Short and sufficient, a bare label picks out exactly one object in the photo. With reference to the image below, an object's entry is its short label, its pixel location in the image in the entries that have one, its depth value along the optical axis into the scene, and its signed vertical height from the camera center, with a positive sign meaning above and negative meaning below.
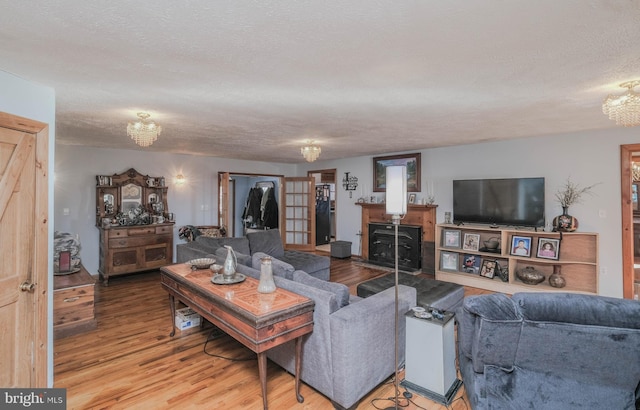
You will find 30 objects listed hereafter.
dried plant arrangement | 4.21 +0.19
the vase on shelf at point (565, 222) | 4.15 -0.23
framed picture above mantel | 5.84 +0.78
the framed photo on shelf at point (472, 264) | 5.03 -0.98
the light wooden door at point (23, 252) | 1.92 -0.30
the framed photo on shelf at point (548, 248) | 4.31 -0.61
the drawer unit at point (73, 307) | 3.11 -1.06
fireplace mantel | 5.54 -0.31
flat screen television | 4.39 +0.07
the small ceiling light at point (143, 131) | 3.12 +0.80
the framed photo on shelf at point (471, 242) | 5.01 -0.60
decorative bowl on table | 2.97 -0.56
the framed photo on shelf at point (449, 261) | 5.20 -0.96
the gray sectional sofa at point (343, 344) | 2.01 -0.97
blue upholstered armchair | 1.54 -0.77
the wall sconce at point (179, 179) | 6.12 +0.56
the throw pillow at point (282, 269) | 2.65 -0.56
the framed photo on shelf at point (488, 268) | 4.75 -0.99
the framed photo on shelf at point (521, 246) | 4.52 -0.60
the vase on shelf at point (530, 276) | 4.39 -1.02
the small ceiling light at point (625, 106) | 2.31 +0.79
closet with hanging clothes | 7.98 -0.04
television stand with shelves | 4.23 -0.80
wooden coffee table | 1.86 -0.72
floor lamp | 2.11 +0.11
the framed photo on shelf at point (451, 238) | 5.21 -0.55
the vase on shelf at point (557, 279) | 4.27 -1.03
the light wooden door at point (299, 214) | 7.42 -0.19
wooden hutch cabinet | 4.98 -0.30
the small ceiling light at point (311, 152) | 4.42 +0.80
